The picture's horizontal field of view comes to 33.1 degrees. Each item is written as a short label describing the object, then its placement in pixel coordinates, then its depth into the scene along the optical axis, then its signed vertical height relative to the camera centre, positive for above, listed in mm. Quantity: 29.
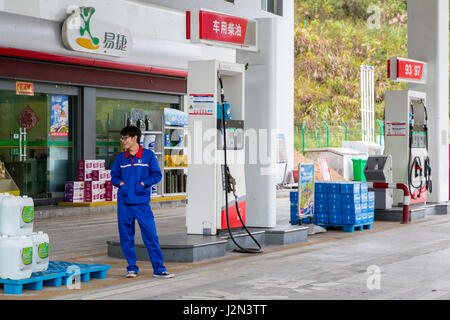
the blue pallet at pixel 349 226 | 14642 -1242
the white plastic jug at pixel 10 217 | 8594 -595
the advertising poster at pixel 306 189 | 13797 -470
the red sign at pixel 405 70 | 17688 +2217
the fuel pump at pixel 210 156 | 11500 +118
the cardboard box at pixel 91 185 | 18141 -502
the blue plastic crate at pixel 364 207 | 14898 -878
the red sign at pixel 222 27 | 11367 +2107
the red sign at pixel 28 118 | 17359 +1067
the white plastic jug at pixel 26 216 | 8688 -599
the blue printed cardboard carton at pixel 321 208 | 14836 -881
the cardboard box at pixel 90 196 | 18156 -761
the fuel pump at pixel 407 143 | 17562 +466
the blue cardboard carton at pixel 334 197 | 14562 -654
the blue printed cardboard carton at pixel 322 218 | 14828 -1077
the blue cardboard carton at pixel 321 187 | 14680 -463
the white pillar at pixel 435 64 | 18859 +2472
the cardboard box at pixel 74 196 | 18031 -759
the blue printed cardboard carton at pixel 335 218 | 14695 -1073
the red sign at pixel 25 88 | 16875 +1721
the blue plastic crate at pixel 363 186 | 14812 -458
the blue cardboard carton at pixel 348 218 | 14539 -1059
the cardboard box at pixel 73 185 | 18016 -496
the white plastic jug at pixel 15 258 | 8305 -1024
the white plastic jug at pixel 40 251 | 8609 -991
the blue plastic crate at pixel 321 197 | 14703 -660
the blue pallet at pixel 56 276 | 8320 -1289
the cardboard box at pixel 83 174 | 18250 -236
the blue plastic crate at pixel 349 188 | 14398 -476
